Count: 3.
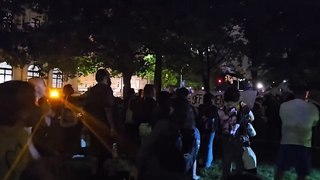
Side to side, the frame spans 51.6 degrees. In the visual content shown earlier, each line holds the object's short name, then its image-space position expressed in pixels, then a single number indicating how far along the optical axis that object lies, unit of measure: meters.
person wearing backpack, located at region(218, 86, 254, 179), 4.89
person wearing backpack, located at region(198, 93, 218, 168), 5.47
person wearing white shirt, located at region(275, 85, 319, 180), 4.41
